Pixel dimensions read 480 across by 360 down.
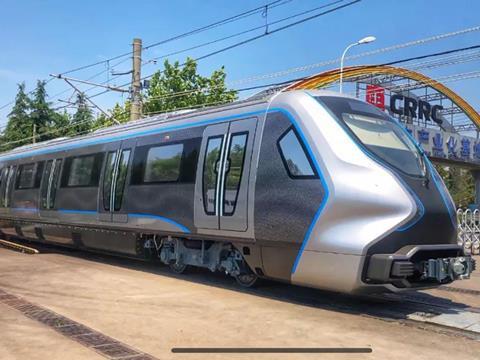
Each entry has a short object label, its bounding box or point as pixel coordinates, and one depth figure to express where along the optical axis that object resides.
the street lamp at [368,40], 27.34
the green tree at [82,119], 48.31
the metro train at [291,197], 6.82
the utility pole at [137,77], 21.12
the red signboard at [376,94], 35.97
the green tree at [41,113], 50.16
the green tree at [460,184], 62.06
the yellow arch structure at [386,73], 31.50
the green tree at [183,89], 30.62
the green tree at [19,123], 50.03
